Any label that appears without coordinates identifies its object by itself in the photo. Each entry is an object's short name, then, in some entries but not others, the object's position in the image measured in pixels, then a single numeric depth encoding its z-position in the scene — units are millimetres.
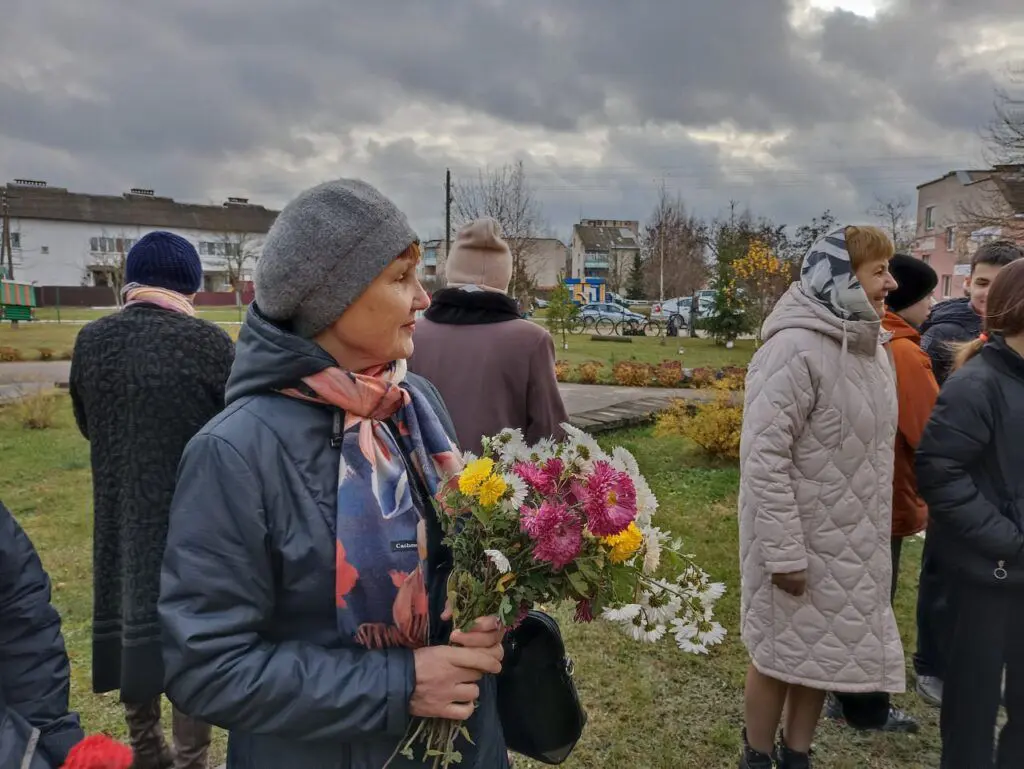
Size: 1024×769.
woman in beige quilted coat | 2406
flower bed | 13594
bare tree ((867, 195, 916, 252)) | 39288
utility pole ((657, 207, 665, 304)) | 35406
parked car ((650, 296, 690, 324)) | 31444
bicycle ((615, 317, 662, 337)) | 28844
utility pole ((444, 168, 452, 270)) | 24209
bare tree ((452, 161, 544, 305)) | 29077
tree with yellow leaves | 18875
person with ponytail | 2367
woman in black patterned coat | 2371
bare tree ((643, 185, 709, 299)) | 40750
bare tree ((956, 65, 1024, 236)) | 20062
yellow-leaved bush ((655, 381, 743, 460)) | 7578
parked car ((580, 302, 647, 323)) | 31422
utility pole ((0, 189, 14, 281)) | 34875
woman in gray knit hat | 1204
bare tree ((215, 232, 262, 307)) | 58062
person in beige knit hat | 3012
